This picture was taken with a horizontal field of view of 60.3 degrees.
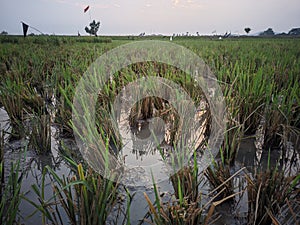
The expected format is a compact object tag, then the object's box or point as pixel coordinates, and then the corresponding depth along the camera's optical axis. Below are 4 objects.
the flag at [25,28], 11.30
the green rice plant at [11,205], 0.84
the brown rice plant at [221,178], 1.15
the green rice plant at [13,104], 2.06
